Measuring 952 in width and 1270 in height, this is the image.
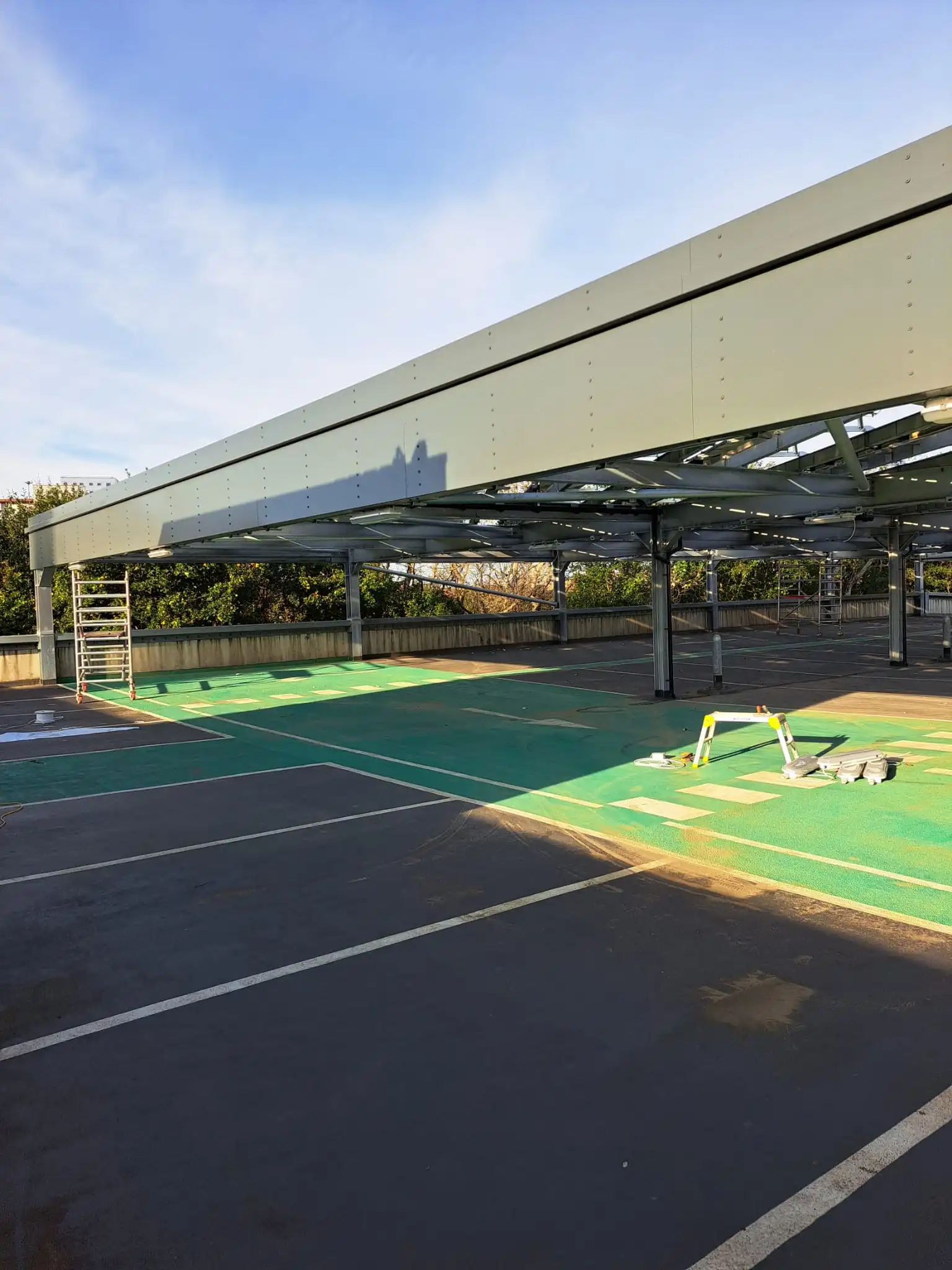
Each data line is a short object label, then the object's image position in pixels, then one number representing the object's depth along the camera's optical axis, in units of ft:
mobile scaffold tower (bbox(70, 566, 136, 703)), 73.92
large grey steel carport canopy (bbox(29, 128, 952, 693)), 18.86
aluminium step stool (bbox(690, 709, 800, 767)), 35.19
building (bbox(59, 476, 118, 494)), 312.99
